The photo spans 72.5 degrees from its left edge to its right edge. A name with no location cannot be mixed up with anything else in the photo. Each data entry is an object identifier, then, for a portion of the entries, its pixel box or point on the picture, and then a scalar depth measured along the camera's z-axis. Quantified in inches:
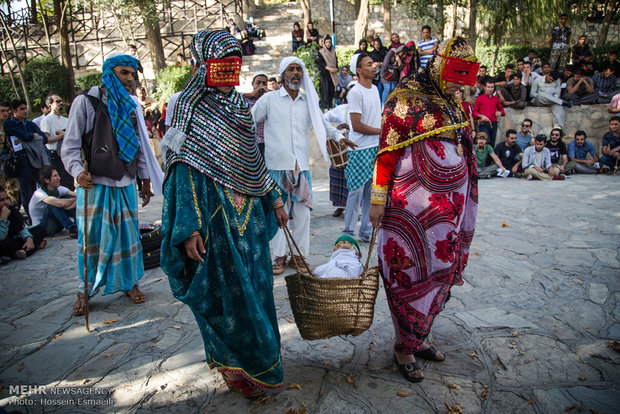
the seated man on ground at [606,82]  504.4
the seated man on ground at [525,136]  446.3
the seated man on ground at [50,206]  270.7
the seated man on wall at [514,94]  494.0
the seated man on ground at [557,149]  416.5
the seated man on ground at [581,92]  495.8
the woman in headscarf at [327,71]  510.0
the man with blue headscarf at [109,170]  149.0
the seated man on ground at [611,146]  405.1
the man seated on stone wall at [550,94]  491.2
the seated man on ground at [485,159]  418.6
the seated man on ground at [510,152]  424.2
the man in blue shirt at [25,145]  280.1
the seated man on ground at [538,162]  393.1
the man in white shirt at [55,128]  328.2
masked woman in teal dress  98.2
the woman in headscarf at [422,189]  108.2
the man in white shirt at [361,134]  207.9
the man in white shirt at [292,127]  181.8
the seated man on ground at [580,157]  413.7
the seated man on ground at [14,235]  232.4
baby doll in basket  127.0
